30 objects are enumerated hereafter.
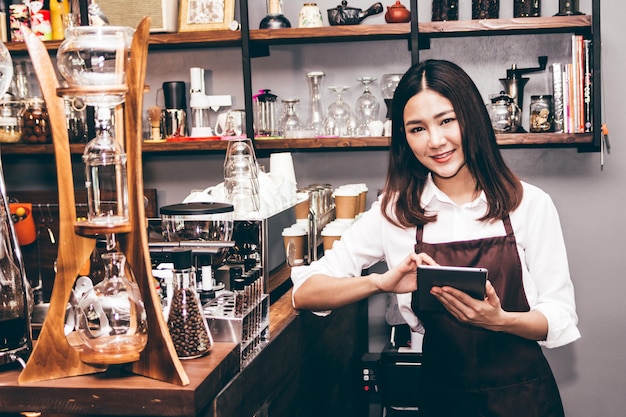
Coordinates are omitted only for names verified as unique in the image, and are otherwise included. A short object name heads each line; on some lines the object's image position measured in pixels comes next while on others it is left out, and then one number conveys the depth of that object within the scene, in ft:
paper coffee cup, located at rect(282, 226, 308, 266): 8.37
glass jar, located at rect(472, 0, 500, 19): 10.08
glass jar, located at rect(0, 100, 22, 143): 10.99
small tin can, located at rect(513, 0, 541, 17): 9.92
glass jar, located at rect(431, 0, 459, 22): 10.14
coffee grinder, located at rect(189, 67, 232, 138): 10.93
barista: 6.15
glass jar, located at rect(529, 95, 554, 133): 9.86
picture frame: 10.58
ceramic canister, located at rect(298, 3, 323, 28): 10.27
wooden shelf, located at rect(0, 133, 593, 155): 9.60
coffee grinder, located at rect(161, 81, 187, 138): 10.98
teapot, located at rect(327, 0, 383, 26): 10.12
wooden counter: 4.51
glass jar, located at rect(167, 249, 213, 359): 4.91
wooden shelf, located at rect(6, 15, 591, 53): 9.59
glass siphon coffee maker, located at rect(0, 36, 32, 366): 4.89
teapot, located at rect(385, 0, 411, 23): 10.04
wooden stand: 4.51
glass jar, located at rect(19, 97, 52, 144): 11.02
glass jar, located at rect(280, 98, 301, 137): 10.54
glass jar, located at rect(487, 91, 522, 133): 9.88
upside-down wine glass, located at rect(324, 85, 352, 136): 10.35
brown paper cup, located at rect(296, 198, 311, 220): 8.80
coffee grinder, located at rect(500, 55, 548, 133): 10.07
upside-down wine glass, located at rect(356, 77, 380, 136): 10.41
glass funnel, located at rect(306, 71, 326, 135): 10.76
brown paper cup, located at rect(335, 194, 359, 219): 9.67
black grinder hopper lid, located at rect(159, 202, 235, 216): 5.80
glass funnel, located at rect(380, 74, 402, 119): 10.35
